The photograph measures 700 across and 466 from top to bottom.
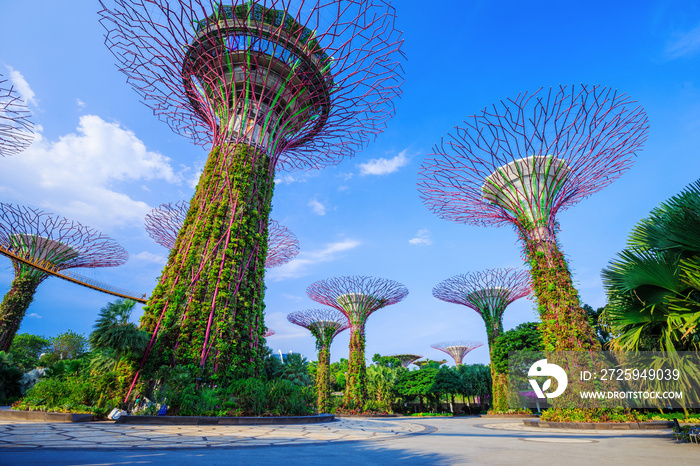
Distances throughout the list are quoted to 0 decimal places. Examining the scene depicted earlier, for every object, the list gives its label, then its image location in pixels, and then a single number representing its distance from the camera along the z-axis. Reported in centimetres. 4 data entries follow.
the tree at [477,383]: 3128
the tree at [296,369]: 1623
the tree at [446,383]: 2950
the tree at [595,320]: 1932
